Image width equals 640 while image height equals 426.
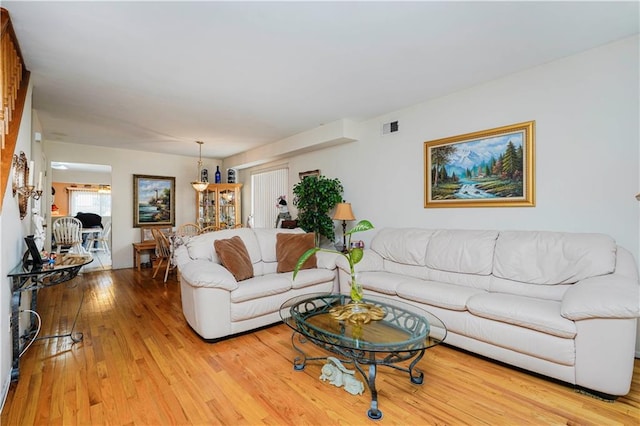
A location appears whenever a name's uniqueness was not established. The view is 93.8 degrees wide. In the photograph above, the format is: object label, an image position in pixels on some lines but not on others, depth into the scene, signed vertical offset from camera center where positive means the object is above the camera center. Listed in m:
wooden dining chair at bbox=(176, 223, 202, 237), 6.51 -0.41
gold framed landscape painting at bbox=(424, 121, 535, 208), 2.91 +0.45
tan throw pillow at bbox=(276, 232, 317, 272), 3.57 -0.46
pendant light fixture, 5.99 +0.54
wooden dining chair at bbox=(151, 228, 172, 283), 5.14 -0.58
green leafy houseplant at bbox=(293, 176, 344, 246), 4.47 +0.14
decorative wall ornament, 2.29 +0.26
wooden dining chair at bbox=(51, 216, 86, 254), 4.93 -0.31
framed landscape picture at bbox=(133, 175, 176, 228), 6.32 +0.26
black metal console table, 2.10 -0.53
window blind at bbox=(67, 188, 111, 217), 9.91 +0.38
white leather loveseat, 2.69 -0.74
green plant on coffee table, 2.22 -0.39
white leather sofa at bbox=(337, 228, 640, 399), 1.83 -0.69
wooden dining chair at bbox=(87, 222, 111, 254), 8.52 -0.80
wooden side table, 5.89 -0.72
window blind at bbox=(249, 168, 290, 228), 6.05 +0.38
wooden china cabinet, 6.88 +0.13
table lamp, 4.18 -0.03
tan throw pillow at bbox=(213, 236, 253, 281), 3.12 -0.50
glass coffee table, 1.76 -0.79
